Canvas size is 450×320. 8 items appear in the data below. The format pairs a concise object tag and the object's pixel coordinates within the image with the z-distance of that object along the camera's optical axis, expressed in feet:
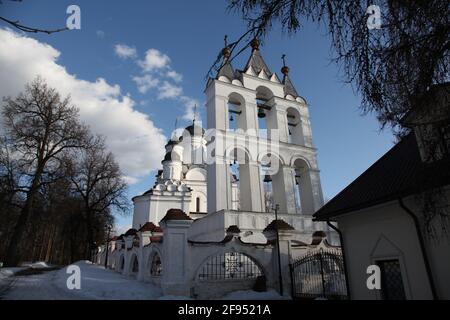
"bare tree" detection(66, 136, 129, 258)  95.71
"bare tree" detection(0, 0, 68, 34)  7.73
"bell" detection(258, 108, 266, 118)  81.92
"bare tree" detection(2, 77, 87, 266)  62.85
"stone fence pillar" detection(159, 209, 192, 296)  32.50
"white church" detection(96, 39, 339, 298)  34.50
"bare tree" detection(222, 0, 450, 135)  12.38
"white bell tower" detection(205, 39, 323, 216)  67.21
